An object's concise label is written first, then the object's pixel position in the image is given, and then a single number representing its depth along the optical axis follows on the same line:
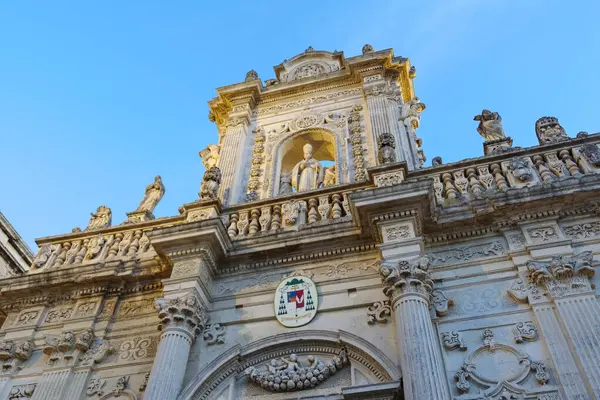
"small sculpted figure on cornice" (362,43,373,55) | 14.36
